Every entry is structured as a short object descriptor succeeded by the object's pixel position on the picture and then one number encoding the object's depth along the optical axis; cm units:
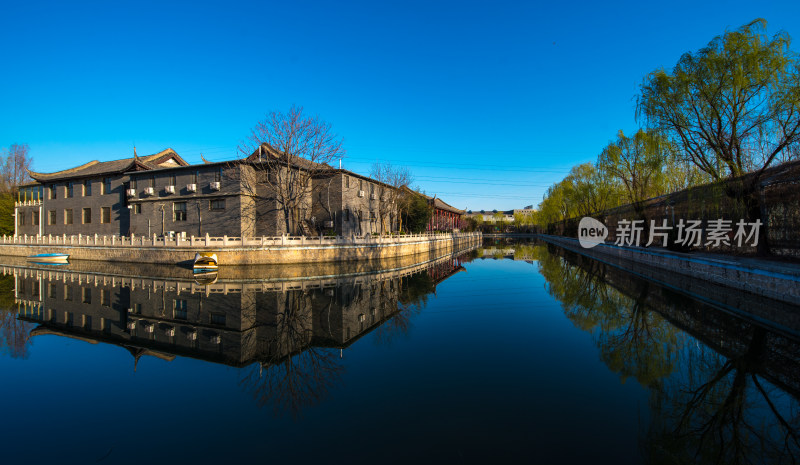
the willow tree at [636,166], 1928
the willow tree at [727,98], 1048
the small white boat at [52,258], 2145
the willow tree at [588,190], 2808
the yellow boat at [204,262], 1697
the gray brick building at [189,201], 2327
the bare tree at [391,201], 3212
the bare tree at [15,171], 3769
